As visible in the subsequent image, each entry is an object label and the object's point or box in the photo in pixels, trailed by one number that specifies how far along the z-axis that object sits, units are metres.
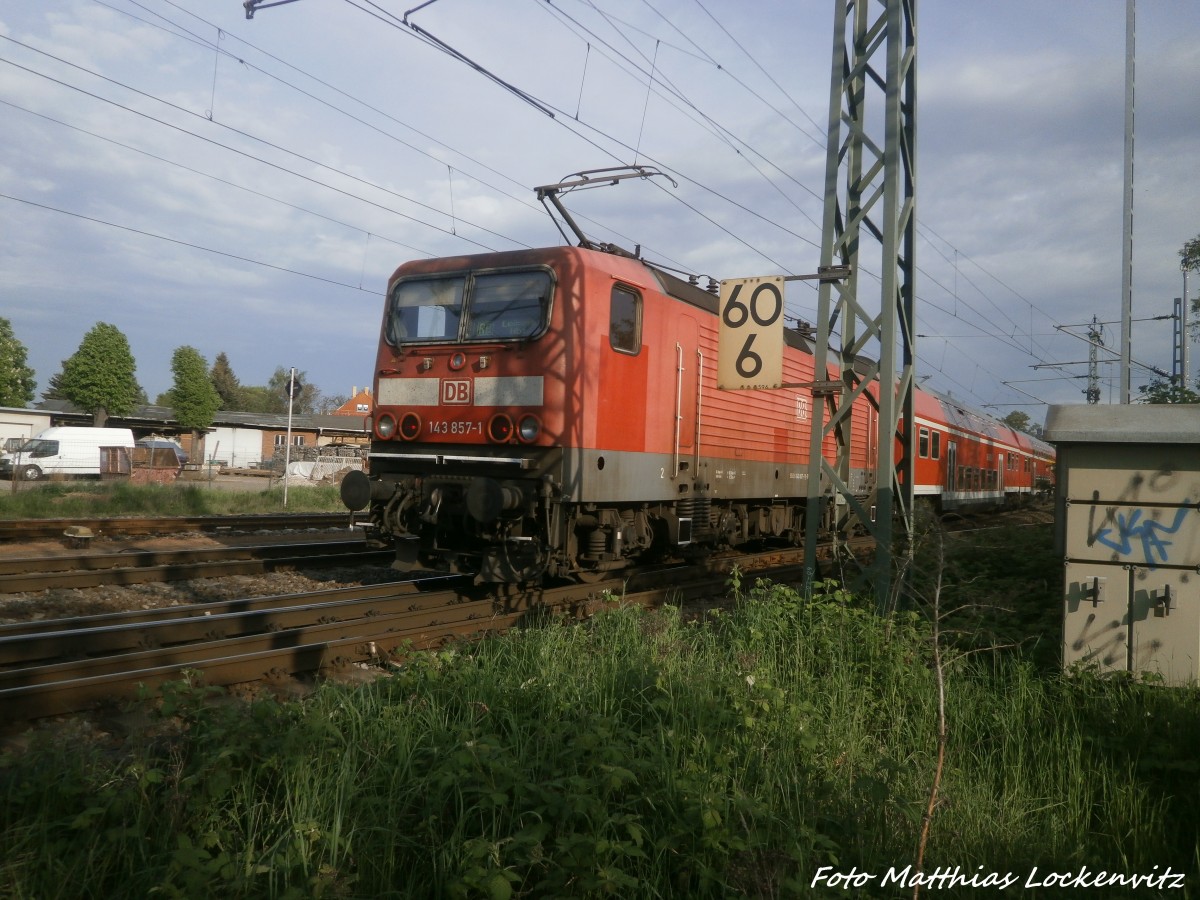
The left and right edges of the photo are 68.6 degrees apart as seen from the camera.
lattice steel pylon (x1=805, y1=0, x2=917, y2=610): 7.49
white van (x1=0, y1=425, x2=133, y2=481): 29.78
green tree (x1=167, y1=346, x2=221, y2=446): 56.53
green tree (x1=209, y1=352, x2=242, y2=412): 85.12
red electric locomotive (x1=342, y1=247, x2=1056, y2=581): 8.07
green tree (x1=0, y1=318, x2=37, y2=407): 52.59
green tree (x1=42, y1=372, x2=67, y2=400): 76.79
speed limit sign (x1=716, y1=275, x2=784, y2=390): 7.55
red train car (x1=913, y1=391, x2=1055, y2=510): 18.94
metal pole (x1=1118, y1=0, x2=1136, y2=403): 12.84
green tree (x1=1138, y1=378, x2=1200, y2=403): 13.63
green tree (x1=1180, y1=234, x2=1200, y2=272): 21.12
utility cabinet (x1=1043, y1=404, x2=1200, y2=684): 5.01
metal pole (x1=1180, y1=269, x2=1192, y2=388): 19.86
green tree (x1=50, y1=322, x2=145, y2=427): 50.75
